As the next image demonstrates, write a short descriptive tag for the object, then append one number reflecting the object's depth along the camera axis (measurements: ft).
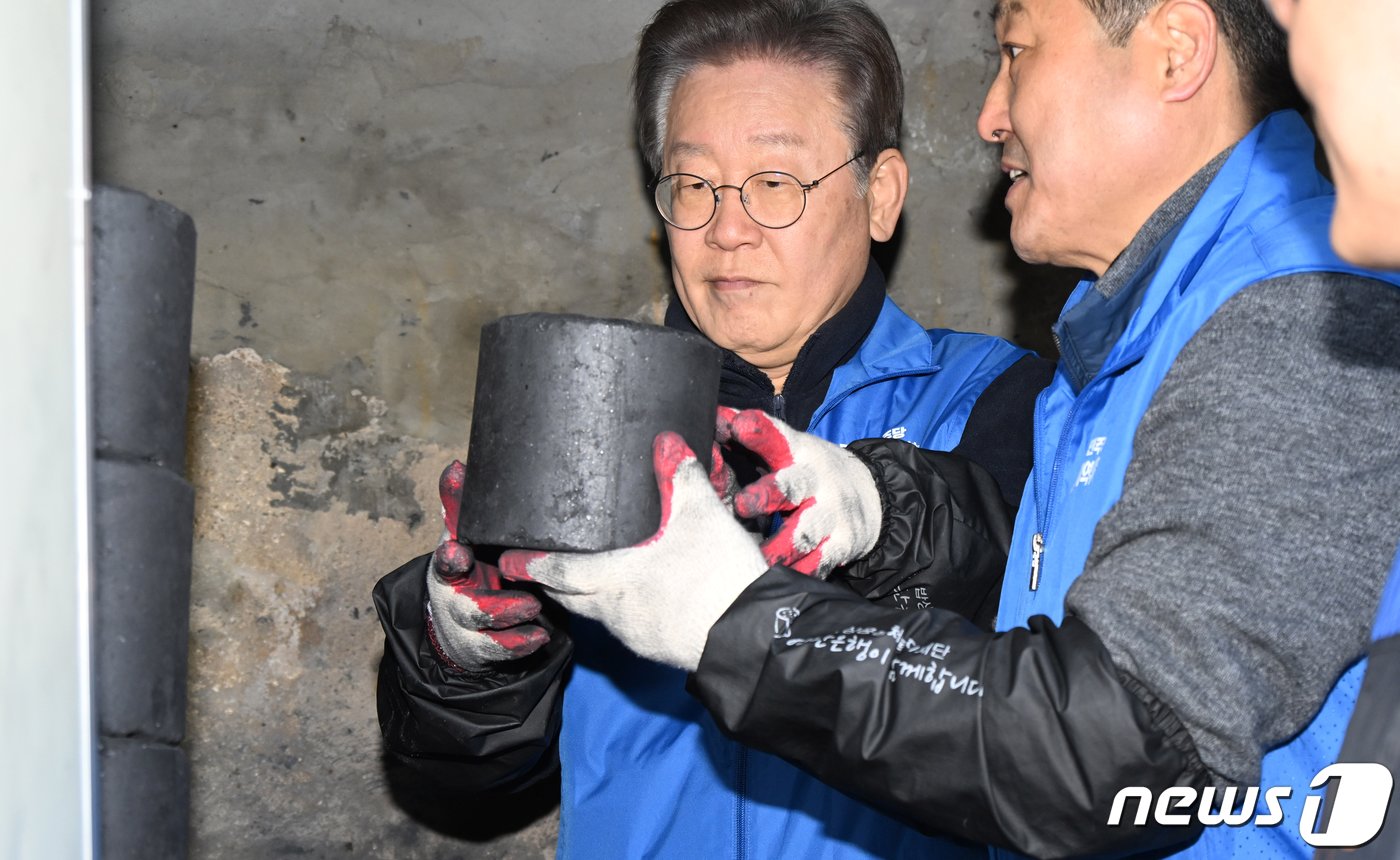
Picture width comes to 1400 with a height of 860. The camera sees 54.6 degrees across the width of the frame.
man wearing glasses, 5.94
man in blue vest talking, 3.65
